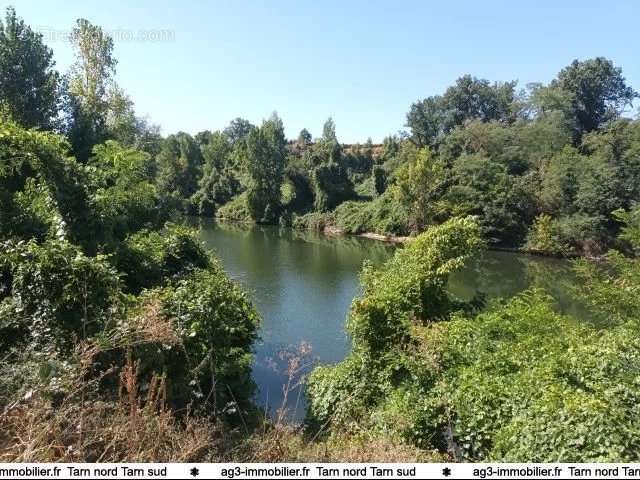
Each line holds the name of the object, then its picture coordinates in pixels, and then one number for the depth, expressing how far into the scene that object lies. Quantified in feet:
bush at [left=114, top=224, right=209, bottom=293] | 34.37
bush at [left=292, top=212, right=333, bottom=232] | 167.10
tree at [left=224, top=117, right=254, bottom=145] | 274.16
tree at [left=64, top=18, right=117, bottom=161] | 86.22
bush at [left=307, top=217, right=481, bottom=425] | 30.14
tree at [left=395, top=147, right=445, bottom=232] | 131.95
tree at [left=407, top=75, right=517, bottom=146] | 190.70
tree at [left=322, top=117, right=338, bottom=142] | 204.23
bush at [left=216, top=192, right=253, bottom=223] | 186.35
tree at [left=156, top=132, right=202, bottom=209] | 214.28
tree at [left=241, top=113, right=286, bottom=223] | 182.09
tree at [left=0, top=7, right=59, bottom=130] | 76.43
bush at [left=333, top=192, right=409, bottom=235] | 143.02
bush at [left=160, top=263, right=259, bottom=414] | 25.23
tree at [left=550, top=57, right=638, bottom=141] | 165.07
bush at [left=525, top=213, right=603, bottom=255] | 112.68
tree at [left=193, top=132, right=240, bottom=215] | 205.16
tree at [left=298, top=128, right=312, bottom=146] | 235.61
